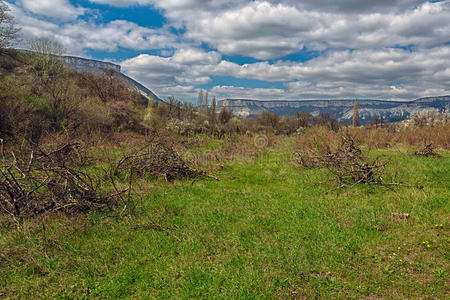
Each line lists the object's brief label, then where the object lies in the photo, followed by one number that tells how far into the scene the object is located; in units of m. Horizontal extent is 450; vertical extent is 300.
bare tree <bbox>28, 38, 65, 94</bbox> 20.56
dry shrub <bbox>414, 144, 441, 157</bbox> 13.60
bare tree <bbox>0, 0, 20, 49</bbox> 26.02
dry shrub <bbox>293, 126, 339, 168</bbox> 10.80
